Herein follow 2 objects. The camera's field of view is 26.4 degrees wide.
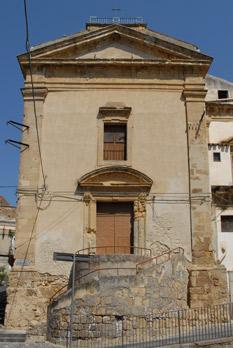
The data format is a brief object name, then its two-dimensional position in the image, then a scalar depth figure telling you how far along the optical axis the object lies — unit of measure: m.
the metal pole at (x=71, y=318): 13.09
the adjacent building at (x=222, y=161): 19.89
